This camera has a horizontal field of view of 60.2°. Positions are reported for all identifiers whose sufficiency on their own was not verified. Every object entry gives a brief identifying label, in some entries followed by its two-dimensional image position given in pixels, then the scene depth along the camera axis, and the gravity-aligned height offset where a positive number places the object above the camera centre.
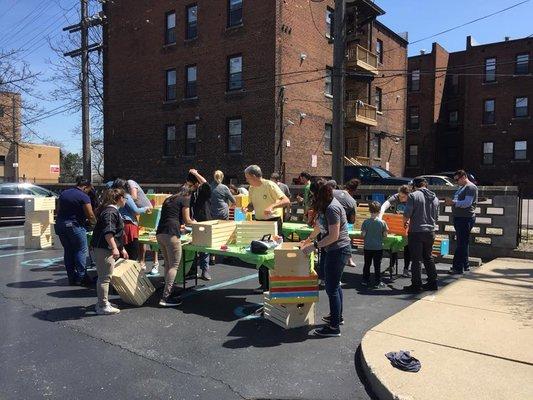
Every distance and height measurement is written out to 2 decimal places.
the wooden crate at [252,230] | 6.53 -0.61
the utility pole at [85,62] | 21.72 +6.07
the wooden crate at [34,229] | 11.76 -1.11
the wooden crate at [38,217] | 11.79 -0.81
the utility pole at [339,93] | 11.70 +2.44
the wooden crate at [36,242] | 11.70 -1.45
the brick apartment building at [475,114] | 35.75 +6.33
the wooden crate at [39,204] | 11.99 -0.48
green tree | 67.62 +3.13
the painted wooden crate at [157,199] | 11.93 -0.33
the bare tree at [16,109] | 22.69 +4.38
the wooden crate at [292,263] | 5.39 -0.89
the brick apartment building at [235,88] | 21.83 +5.40
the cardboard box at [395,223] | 8.33 -0.63
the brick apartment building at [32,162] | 49.41 +2.78
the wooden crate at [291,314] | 5.41 -1.51
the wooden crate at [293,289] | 5.32 -1.18
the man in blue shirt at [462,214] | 8.23 -0.46
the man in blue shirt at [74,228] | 7.35 -0.68
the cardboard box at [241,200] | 12.10 -0.34
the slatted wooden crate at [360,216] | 9.99 -0.61
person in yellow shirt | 7.01 -0.19
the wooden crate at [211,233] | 6.42 -0.65
